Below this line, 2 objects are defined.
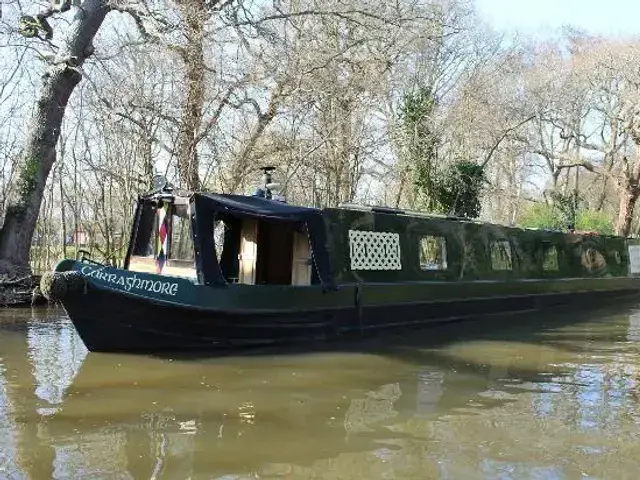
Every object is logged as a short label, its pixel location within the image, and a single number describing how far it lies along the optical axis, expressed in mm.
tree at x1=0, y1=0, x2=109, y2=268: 12555
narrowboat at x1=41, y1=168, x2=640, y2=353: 7867
